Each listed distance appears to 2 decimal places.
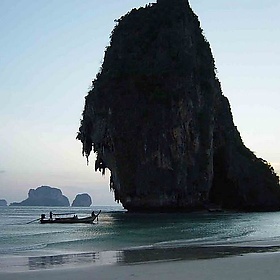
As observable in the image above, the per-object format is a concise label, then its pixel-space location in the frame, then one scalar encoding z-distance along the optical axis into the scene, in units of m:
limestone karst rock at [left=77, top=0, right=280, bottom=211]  56.62
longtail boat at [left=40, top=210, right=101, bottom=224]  41.69
